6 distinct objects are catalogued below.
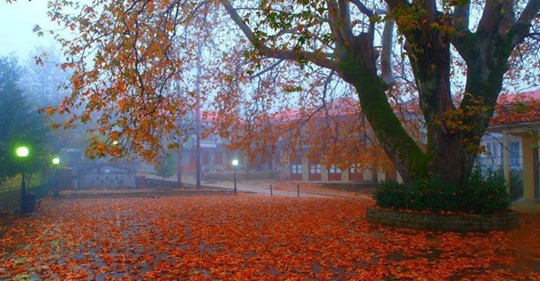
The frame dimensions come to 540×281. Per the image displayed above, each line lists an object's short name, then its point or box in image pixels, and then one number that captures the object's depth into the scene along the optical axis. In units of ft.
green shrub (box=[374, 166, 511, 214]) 38.45
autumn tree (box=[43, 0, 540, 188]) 33.04
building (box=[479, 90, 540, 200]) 58.95
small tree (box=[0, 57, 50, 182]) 54.24
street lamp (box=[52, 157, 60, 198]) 78.62
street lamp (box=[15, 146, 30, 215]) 49.42
